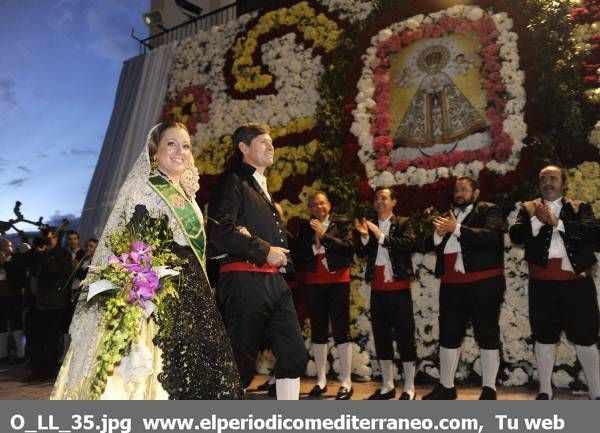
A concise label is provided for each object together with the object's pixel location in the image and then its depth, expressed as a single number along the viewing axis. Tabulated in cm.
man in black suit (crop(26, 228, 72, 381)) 637
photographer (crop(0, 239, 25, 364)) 771
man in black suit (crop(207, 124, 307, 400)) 303
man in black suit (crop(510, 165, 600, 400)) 419
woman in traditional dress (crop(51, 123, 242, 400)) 239
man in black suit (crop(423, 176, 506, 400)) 443
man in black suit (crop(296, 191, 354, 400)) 510
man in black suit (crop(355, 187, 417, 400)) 483
